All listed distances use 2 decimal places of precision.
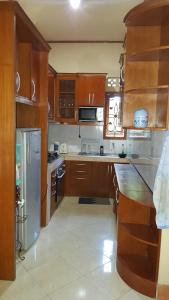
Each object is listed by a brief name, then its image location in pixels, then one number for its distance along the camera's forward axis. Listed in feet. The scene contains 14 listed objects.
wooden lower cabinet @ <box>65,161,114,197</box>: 14.47
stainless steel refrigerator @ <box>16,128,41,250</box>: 7.74
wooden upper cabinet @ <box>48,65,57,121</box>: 13.08
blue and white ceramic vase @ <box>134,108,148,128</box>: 7.10
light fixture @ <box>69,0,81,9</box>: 9.49
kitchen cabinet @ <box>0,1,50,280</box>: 6.48
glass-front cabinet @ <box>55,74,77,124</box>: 14.60
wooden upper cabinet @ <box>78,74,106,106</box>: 14.37
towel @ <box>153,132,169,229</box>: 5.77
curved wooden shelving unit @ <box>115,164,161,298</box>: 6.81
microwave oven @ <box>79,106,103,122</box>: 14.54
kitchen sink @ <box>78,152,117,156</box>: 15.32
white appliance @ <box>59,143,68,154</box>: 15.53
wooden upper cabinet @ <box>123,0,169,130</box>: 6.62
